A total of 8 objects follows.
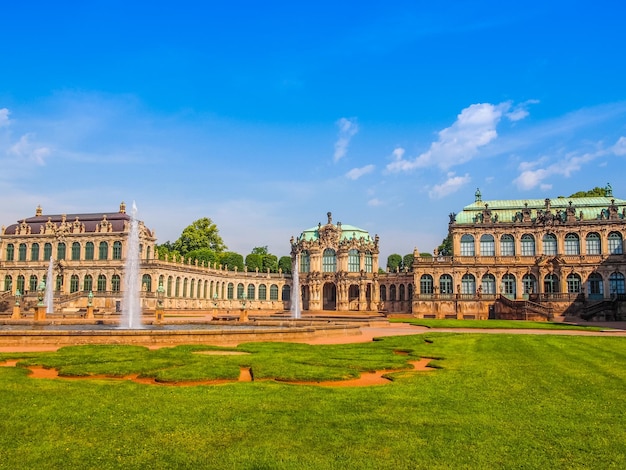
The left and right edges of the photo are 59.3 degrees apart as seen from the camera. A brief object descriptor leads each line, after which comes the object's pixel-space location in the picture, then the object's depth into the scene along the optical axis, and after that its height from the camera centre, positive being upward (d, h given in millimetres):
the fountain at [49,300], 70500 -518
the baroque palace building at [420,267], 81500 +4919
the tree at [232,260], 121938 +8080
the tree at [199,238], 119938 +12910
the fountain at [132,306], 41281 -1039
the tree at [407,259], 141375 +9780
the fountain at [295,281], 72125 +2525
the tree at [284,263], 132500 +8153
